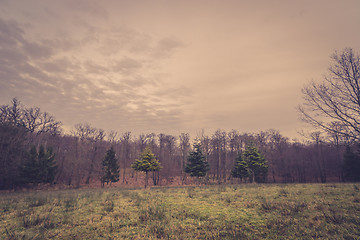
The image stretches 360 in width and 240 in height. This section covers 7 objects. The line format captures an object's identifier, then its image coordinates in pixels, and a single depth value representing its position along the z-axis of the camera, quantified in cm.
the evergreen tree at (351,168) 4075
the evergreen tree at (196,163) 3503
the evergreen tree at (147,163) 3444
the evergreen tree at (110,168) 3888
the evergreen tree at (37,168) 3066
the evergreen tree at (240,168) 4133
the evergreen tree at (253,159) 3922
